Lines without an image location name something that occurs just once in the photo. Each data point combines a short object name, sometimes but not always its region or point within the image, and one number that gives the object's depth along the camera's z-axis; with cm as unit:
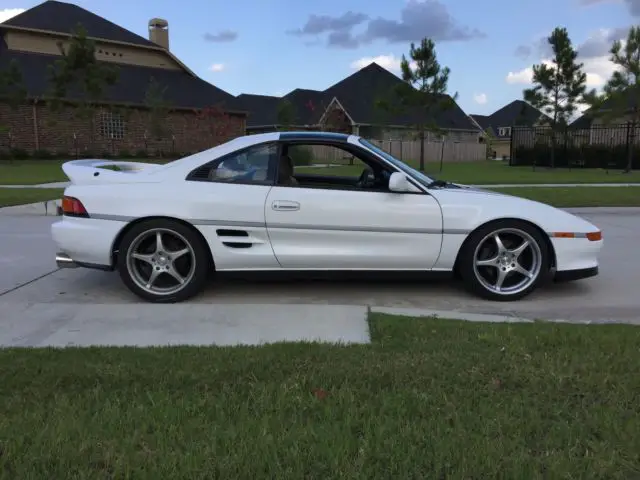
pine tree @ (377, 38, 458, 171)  2823
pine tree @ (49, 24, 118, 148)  3131
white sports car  491
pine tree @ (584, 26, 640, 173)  2628
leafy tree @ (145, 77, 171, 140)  3662
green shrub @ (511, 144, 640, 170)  3173
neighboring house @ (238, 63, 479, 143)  4744
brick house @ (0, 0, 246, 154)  3528
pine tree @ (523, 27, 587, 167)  3050
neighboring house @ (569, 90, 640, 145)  3259
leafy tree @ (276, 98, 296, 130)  4106
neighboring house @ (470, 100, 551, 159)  6184
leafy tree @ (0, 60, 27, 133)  3116
